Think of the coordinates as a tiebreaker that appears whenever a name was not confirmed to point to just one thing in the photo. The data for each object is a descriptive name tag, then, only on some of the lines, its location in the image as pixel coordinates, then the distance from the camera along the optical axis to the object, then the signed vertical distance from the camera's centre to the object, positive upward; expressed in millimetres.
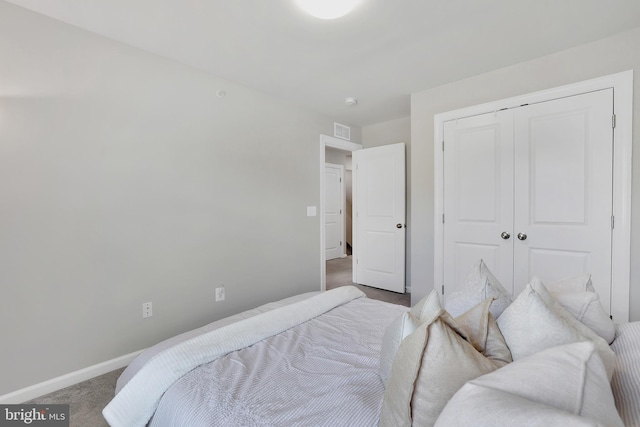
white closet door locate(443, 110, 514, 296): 2576 +119
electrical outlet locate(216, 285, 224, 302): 2706 -794
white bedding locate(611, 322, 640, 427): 656 -459
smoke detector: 3242 +1238
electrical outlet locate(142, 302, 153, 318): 2252 -784
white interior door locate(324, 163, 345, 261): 6293 -49
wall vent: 3949 +1093
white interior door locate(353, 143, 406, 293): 3889 -116
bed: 544 -633
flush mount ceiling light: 1642 +1171
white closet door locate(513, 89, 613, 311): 2164 +149
